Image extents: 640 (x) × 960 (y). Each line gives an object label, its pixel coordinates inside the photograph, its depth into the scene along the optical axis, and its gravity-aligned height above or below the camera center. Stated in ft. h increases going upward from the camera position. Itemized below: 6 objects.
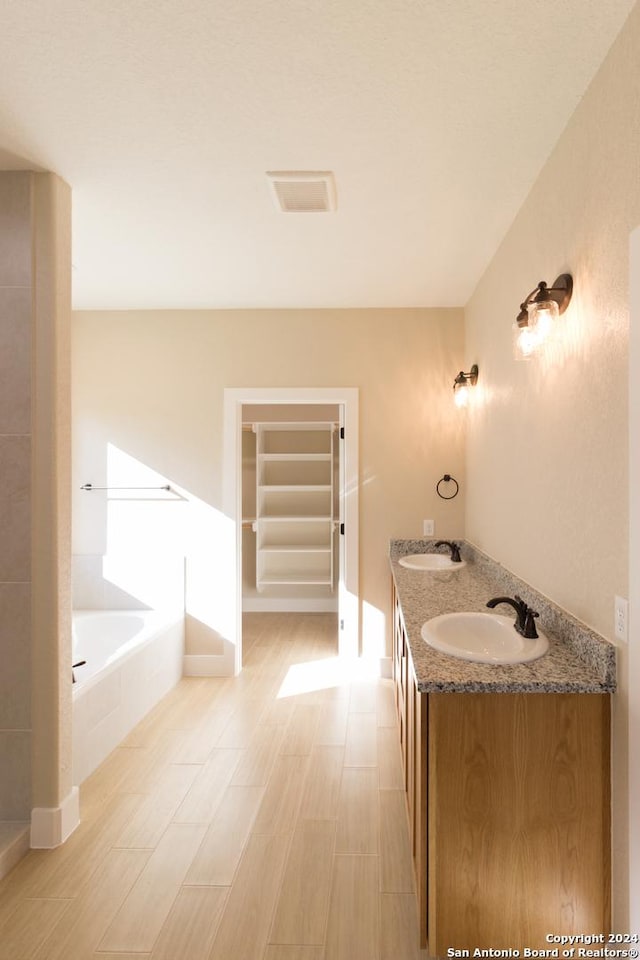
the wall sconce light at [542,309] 6.39 +1.93
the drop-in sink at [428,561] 11.46 -1.82
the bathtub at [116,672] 8.91 -3.69
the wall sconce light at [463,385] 11.89 +2.00
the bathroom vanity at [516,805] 5.14 -3.07
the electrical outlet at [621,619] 5.00 -1.32
